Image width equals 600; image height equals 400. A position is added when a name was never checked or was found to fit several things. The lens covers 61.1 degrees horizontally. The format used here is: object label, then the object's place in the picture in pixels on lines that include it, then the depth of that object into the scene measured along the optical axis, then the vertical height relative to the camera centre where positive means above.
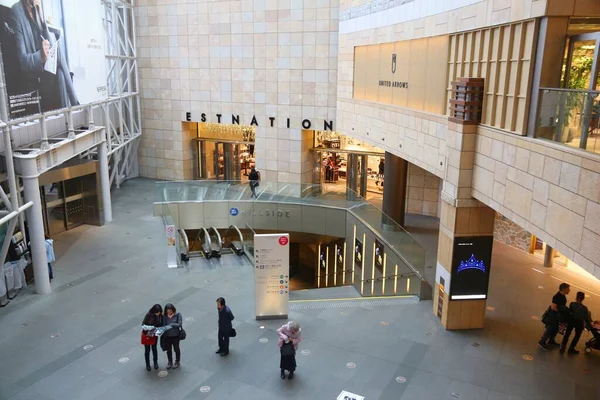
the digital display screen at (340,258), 20.85 -7.32
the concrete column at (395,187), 18.45 -3.89
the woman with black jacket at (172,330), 9.20 -4.46
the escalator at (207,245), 15.96 -5.53
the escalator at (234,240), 16.50 -5.52
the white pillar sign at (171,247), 14.84 -4.85
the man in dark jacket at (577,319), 10.14 -4.63
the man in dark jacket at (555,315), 10.27 -4.63
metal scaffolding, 11.73 -1.71
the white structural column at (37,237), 12.36 -3.88
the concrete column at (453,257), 10.87 -3.85
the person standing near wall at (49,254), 13.61 -4.66
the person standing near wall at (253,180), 20.39 -4.09
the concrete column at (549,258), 15.11 -5.16
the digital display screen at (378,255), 15.78 -5.38
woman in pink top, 8.93 -4.56
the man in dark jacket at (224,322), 9.72 -4.57
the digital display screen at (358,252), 17.77 -6.00
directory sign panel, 11.00 -4.26
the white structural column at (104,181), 18.52 -3.76
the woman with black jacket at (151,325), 9.13 -4.35
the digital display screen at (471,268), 11.04 -4.01
